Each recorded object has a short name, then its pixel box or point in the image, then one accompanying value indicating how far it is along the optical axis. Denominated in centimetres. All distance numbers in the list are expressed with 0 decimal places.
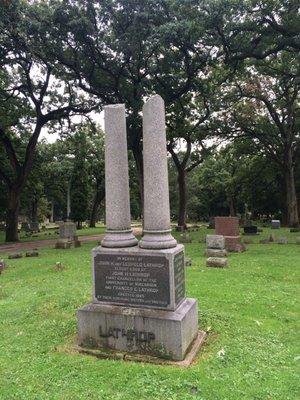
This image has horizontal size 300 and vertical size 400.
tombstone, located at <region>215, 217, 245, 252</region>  1552
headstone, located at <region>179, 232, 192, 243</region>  2004
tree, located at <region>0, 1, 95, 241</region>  2295
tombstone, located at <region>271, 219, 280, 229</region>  2878
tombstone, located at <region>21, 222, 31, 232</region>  3931
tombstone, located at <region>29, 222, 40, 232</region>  3853
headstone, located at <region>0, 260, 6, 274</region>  1287
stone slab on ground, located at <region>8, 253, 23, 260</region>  1619
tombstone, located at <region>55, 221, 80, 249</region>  1963
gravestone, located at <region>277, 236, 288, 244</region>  1822
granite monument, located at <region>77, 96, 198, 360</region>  544
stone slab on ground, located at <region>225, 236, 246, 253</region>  1541
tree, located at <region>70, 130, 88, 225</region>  4262
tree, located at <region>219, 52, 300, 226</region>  2683
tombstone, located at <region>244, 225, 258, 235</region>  2445
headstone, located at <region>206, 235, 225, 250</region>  1409
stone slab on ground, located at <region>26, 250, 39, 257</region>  1666
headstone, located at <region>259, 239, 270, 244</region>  1880
